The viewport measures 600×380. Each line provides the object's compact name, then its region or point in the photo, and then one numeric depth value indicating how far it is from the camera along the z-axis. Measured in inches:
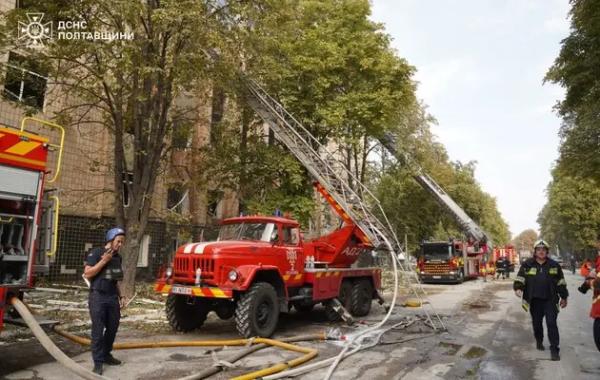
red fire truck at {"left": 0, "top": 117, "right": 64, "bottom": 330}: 233.8
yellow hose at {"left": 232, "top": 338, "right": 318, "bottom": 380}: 238.8
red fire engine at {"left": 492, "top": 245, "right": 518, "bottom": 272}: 1376.8
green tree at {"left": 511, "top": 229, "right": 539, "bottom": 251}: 5558.6
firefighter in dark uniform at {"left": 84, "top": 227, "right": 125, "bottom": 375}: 247.9
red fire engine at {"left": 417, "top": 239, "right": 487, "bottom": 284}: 1081.4
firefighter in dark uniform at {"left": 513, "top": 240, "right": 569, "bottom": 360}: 311.4
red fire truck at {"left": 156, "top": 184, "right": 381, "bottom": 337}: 336.5
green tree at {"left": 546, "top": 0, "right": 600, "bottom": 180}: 691.1
